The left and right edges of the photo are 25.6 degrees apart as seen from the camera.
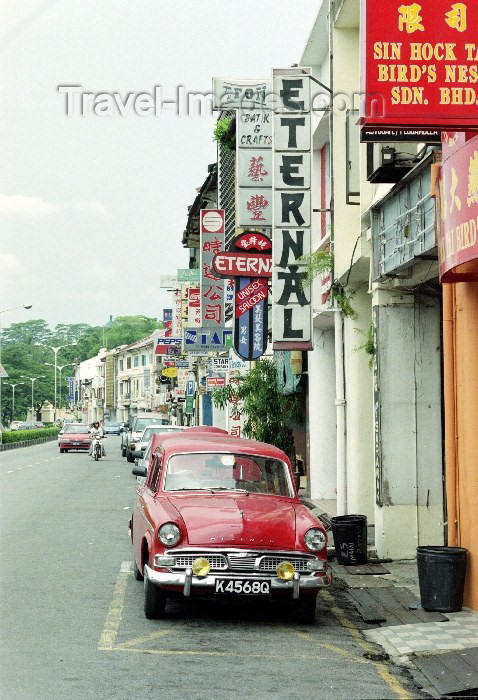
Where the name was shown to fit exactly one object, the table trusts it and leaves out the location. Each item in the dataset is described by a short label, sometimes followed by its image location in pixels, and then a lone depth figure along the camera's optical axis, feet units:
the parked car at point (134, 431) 136.18
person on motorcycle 145.72
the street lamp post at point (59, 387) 491.35
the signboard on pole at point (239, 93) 83.15
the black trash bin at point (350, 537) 44.39
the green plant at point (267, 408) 81.00
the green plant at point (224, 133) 118.21
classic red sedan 29.73
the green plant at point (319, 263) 58.90
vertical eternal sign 63.10
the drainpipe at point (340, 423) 56.49
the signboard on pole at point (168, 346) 159.02
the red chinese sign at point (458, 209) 29.19
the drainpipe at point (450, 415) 35.73
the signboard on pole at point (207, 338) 125.39
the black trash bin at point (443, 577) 33.19
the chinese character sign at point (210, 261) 120.67
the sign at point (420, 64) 26.73
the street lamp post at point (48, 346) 599.37
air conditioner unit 41.19
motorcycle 142.82
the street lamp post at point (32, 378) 414.82
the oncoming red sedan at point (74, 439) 174.09
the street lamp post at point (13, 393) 401.49
